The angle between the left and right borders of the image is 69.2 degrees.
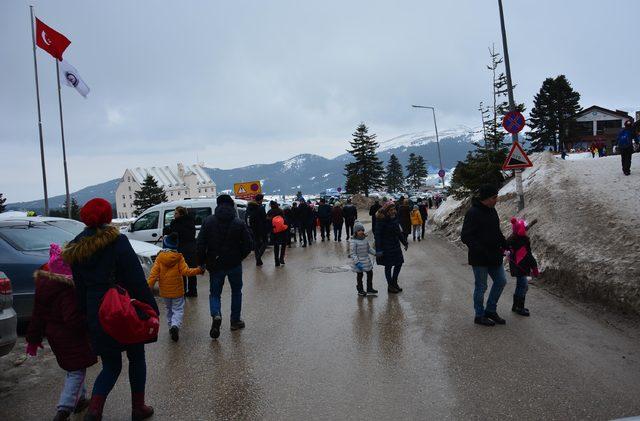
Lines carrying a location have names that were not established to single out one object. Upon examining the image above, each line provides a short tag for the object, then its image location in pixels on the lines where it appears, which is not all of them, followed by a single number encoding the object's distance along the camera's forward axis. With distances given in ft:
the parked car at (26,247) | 22.54
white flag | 64.90
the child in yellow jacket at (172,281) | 20.93
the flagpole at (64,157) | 73.32
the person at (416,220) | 60.49
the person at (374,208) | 50.60
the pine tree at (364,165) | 212.23
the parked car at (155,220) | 46.16
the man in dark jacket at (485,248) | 20.77
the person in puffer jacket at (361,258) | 28.40
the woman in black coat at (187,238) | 28.78
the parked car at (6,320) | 15.42
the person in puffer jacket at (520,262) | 22.31
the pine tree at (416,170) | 370.94
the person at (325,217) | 65.70
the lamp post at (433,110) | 131.67
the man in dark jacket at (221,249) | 21.04
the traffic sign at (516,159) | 38.91
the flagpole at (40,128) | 62.44
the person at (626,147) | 39.99
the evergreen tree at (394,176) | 338.54
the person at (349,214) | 66.23
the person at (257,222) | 44.19
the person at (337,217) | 69.26
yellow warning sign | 90.79
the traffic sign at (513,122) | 40.47
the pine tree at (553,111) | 181.37
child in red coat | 12.53
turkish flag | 61.82
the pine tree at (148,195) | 221.87
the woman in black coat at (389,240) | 28.68
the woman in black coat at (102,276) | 11.91
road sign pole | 43.98
